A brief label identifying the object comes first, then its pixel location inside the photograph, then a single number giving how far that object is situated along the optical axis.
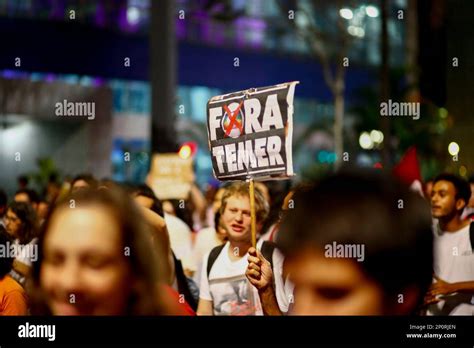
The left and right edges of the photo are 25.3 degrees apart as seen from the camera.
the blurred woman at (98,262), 2.49
